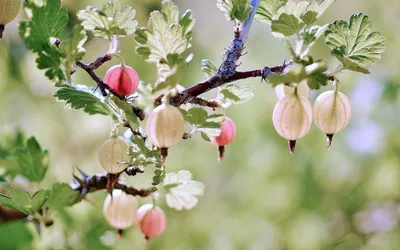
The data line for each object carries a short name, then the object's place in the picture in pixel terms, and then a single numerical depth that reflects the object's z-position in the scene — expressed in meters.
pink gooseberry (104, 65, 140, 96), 0.52
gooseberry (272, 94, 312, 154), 0.50
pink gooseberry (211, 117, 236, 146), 0.54
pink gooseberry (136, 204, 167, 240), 0.57
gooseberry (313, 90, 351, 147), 0.51
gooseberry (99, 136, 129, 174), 0.52
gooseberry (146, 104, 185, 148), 0.49
